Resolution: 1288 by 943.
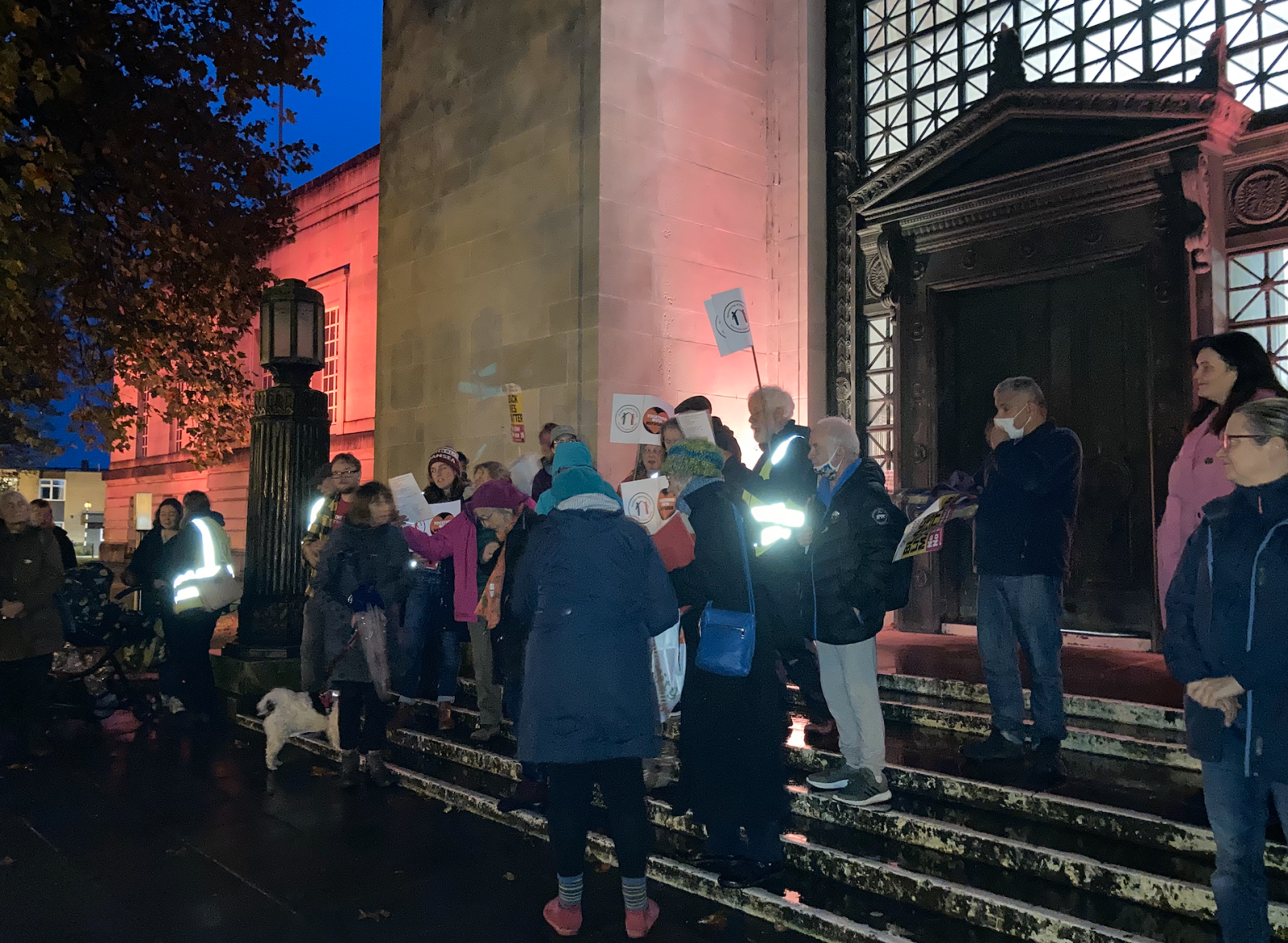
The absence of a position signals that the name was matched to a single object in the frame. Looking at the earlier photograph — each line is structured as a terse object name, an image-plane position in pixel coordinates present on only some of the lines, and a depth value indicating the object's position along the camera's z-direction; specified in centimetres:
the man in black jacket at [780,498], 443
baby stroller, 860
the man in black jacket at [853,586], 457
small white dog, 670
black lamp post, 861
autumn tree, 858
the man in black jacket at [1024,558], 492
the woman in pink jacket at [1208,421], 394
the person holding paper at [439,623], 716
